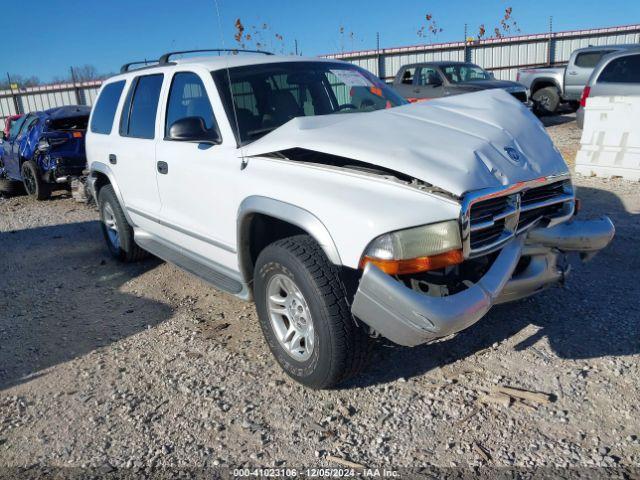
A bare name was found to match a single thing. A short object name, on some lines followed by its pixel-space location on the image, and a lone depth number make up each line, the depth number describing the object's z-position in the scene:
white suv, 2.62
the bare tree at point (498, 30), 24.75
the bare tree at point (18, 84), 22.68
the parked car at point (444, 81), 13.83
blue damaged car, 9.88
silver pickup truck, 15.04
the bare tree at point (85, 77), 22.36
